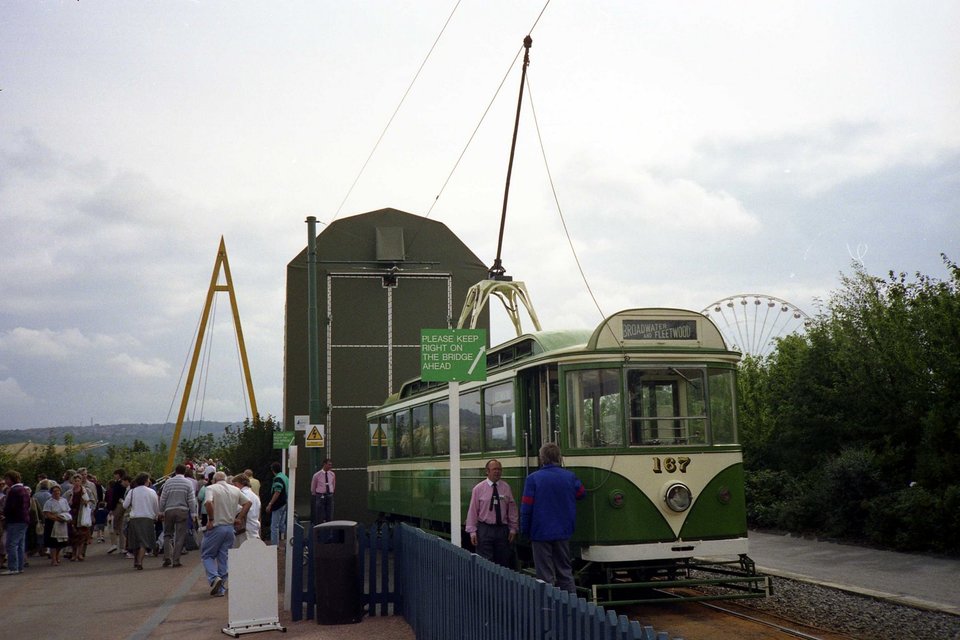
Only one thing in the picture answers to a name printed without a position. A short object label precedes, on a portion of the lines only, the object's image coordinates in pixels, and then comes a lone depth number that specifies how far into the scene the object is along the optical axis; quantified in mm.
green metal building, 31828
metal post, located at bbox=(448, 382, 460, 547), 9852
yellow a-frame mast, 39969
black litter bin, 11680
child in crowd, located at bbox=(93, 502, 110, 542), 26844
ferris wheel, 41469
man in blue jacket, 10289
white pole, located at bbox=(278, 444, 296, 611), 12922
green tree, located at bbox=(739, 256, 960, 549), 17031
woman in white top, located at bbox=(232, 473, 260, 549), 15375
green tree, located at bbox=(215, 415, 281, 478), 30578
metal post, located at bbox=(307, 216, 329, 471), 20797
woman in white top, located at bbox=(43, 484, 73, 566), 20797
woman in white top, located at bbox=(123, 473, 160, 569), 19312
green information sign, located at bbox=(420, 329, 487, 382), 9805
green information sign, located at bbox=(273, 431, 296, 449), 21219
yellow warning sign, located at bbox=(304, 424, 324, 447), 18484
